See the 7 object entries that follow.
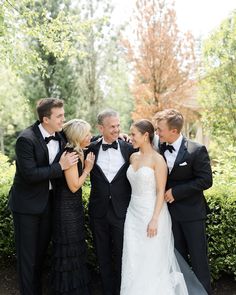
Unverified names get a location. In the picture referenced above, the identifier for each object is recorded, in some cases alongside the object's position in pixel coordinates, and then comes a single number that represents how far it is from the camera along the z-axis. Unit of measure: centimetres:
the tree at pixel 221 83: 1272
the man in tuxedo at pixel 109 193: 406
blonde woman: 389
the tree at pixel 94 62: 2245
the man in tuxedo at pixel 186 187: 376
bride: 384
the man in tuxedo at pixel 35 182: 378
